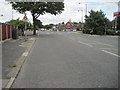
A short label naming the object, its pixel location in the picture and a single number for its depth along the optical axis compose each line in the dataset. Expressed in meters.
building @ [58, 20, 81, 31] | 72.46
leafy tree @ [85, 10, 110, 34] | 29.45
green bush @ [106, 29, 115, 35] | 29.77
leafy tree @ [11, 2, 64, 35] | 21.62
